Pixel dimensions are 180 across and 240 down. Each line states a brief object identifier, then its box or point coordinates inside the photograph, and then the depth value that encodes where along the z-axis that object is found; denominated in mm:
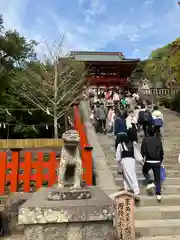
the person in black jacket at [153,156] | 4297
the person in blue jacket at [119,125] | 6537
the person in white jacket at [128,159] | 4297
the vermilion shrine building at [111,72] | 22110
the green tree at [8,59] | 8666
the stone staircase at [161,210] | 3515
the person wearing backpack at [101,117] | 9098
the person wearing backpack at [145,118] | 8242
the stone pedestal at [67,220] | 2200
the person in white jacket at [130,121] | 6932
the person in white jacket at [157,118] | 8041
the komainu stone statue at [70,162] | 2723
